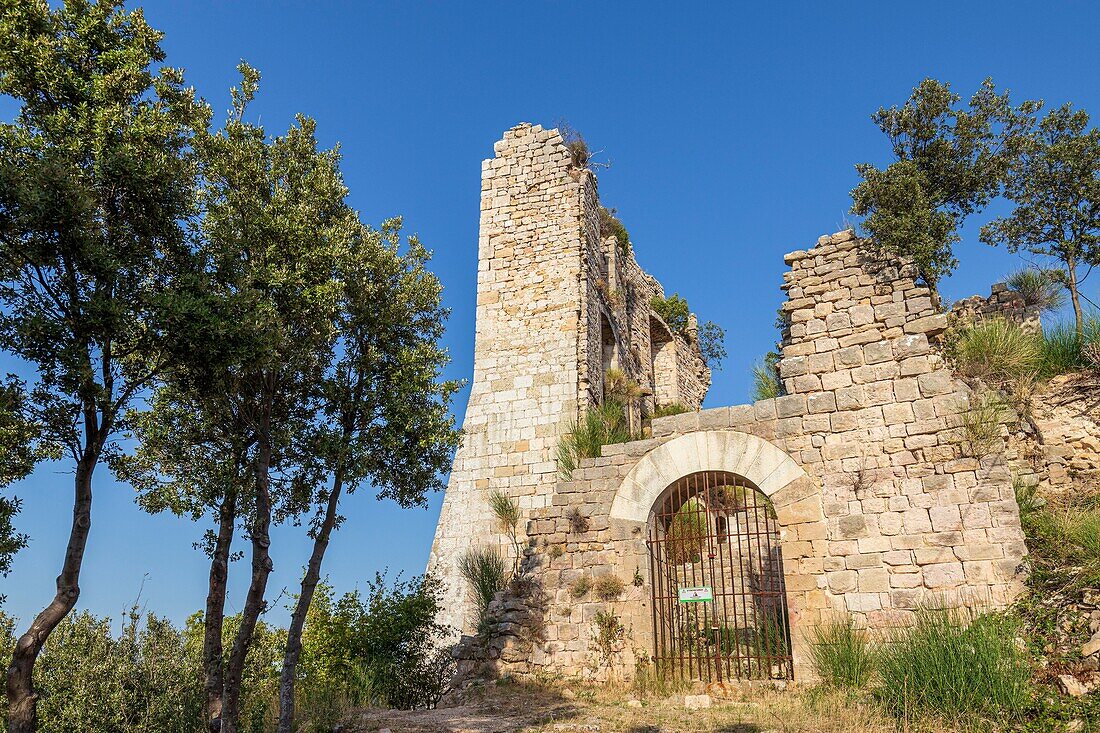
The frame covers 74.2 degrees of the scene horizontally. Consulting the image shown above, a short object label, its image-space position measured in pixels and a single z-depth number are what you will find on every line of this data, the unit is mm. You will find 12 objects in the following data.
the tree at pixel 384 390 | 9234
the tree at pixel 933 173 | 12820
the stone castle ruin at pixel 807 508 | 7789
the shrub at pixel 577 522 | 9742
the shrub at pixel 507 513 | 11820
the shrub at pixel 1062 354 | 9882
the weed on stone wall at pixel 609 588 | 9203
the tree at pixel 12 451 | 6094
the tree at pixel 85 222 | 6395
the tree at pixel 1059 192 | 12398
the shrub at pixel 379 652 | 10039
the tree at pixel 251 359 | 7832
